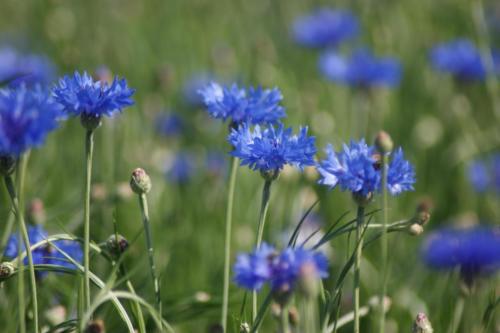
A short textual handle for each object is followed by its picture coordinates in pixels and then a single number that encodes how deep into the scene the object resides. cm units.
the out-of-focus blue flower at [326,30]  212
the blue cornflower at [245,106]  125
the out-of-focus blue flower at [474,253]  129
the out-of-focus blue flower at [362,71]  180
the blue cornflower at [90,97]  119
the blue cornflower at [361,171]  119
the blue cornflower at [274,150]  120
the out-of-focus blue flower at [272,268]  114
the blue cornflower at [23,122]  114
